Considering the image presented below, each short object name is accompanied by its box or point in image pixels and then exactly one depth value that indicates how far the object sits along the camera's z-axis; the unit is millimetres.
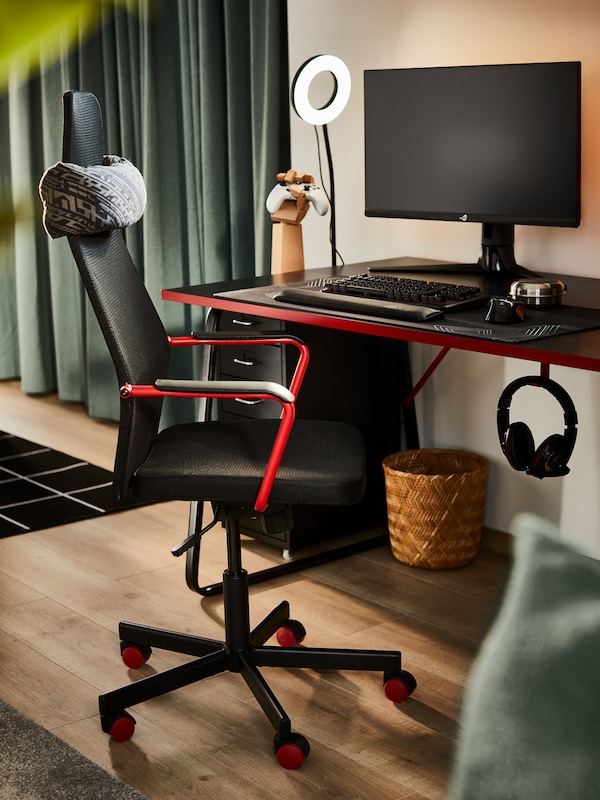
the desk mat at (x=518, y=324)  1996
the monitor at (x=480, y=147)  2377
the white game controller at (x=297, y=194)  2875
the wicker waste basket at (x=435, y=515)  2686
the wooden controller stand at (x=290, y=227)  2881
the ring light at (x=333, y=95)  2793
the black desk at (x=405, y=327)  1873
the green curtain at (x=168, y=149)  3400
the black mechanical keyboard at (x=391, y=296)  2189
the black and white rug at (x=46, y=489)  3203
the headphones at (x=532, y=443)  2275
